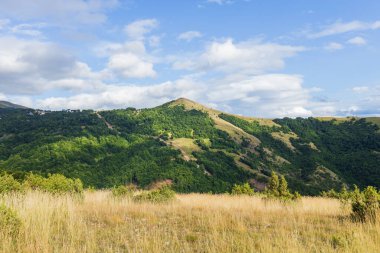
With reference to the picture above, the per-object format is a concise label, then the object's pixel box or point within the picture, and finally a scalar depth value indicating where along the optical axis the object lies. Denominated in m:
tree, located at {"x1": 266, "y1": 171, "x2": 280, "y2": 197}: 32.31
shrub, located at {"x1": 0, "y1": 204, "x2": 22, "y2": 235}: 7.36
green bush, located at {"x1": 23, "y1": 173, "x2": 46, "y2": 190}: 18.36
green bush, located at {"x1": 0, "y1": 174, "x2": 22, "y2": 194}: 14.83
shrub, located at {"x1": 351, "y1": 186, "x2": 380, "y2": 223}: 10.79
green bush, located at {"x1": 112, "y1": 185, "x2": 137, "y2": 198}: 17.79
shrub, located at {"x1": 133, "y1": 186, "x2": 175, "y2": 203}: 15.81
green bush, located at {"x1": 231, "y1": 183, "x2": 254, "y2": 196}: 28.57
